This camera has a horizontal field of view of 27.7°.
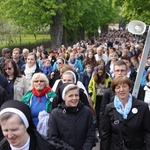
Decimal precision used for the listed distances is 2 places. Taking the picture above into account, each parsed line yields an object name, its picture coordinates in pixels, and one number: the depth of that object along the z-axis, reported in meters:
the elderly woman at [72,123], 3.83
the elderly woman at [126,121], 3.76
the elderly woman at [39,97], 4.66
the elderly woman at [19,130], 2.49
